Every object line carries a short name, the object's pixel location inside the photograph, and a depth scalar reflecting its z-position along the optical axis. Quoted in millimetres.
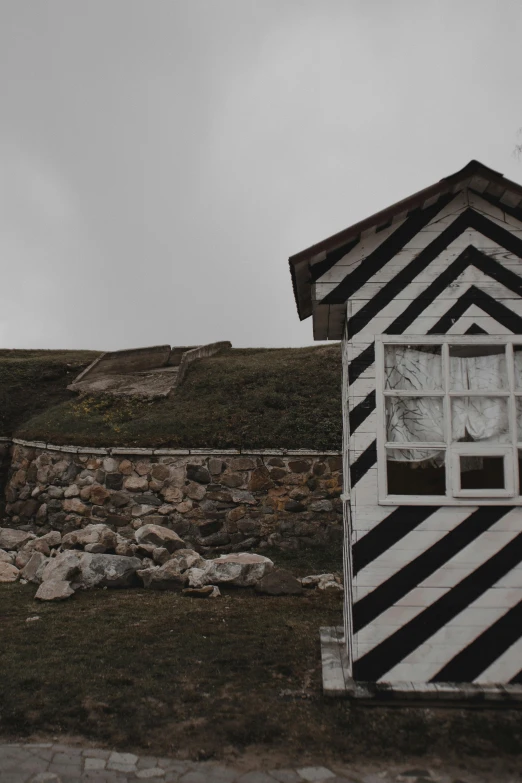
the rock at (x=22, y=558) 9112
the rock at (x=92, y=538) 9094
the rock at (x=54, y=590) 7477
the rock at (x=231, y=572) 8133
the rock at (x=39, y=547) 9438
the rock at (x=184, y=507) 11117
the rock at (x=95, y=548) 8906
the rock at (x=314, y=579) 8352
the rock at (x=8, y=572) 8595
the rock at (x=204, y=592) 7805
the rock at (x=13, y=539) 10359
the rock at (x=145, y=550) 9031
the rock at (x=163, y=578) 8078
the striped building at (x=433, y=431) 4582
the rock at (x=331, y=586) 8211
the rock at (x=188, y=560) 8445
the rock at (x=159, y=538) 9406
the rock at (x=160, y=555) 8922
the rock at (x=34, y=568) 8447
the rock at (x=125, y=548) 9031
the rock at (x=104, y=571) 8041
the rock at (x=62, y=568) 7836
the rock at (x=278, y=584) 7969
